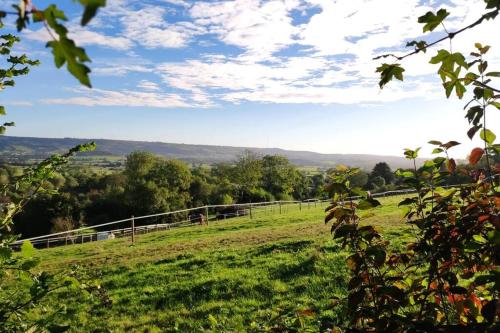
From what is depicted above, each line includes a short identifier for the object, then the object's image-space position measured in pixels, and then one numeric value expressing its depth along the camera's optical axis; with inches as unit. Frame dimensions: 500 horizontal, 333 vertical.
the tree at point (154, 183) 2112.5
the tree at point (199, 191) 2564.0
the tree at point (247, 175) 2765.7
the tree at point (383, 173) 3211.1
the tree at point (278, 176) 3004.4
